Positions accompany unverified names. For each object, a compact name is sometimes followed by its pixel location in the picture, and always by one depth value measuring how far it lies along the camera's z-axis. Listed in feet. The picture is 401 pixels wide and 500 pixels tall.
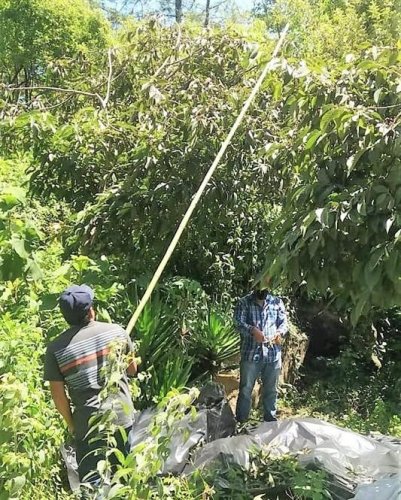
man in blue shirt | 15.52
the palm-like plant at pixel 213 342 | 16.69
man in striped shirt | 9.71
